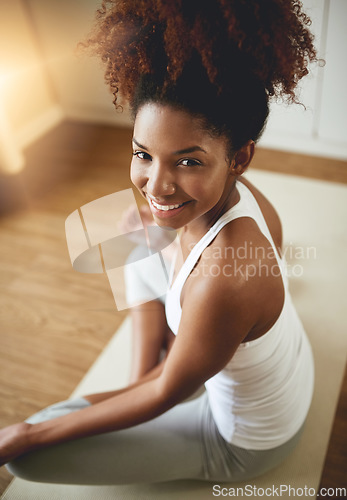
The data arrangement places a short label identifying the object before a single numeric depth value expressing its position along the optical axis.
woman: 0.47
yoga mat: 0.90
